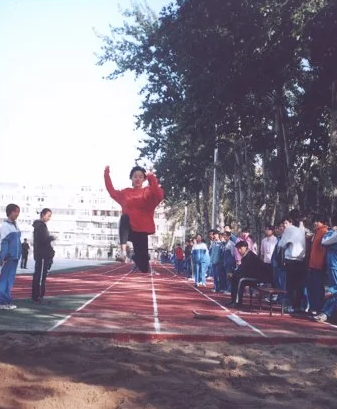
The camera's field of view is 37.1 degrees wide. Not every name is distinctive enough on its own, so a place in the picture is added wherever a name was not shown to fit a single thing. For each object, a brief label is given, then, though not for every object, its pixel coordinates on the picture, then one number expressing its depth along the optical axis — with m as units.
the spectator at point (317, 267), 9.15
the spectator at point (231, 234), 14.19
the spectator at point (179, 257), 32.47
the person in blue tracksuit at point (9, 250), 9.11
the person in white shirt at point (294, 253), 9.60
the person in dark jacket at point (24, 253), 28.81
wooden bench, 9.63
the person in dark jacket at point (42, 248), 10.41
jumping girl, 5.42
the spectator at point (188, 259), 25.18
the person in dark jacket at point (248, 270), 10.73
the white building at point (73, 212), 102.06
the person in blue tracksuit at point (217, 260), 15.29
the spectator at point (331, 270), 8.59
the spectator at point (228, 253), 14.18
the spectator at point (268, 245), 12.72
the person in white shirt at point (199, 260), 17.34
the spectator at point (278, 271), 10.99
